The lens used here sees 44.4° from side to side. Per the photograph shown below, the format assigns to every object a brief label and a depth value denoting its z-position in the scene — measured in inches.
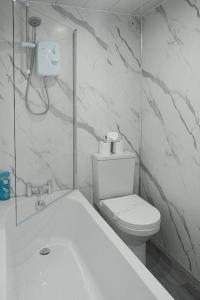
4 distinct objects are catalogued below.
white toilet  76.0
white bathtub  50.9
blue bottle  83.2
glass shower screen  81.7
